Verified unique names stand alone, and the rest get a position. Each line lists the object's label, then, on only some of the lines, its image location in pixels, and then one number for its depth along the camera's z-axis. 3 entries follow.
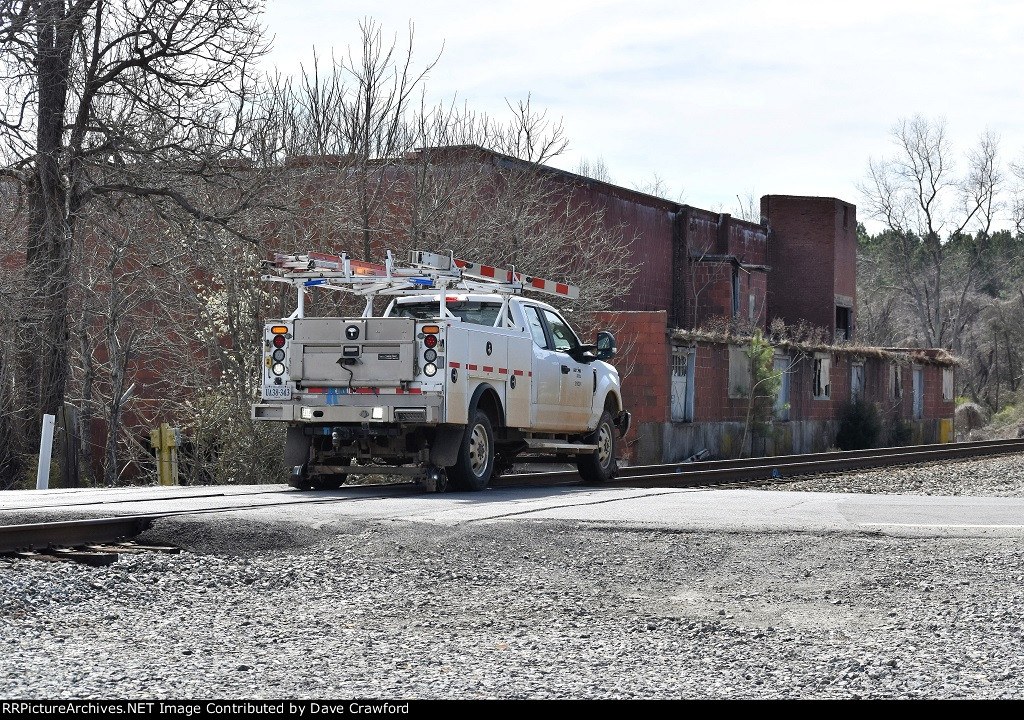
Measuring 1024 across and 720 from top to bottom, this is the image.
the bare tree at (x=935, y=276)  76.44
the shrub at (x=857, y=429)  43.09
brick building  31.14
